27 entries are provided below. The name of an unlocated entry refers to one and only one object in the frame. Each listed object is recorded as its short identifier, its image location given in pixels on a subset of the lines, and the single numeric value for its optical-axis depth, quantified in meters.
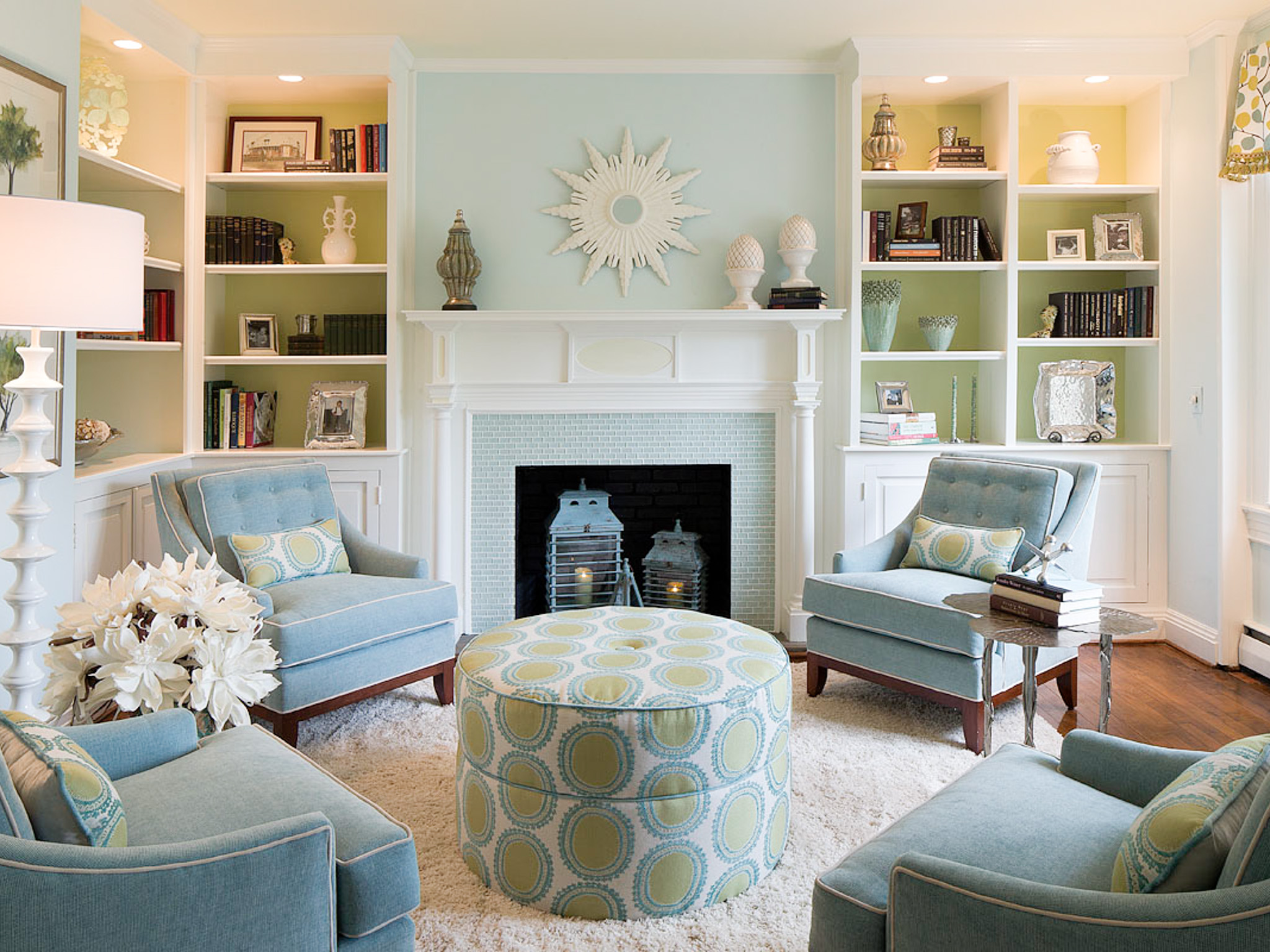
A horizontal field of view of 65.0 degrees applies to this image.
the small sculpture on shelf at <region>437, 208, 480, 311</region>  4.31
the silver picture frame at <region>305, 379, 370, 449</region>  4.46
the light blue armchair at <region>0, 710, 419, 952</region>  1.30
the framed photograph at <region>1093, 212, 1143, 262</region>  4.49
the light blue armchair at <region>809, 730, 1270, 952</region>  1.23
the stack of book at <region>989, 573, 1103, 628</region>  2.64
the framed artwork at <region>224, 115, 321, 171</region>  4.43
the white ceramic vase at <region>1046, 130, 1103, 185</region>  4.46
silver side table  2.58
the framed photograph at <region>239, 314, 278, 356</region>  4.48
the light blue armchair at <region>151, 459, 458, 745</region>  3.05
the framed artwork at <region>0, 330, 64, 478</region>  2.83
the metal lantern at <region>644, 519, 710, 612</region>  4.70
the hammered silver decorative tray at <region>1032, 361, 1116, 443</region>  4.54
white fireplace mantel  4.43
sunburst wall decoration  4.50
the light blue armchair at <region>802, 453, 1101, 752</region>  3.18
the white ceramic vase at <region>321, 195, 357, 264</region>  4.44
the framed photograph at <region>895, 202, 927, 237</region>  4.51
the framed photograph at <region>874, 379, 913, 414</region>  4.61
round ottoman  2.14
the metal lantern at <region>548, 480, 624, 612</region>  4.67
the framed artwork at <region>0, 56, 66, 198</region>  2.85
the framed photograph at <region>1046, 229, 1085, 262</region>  4.59
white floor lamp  2.06
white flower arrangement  1.87
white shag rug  2.10
